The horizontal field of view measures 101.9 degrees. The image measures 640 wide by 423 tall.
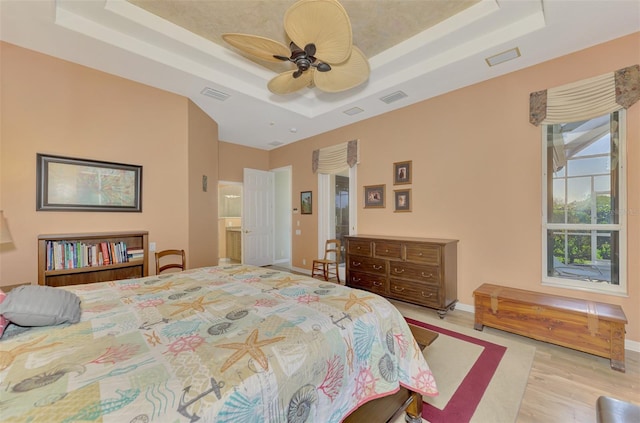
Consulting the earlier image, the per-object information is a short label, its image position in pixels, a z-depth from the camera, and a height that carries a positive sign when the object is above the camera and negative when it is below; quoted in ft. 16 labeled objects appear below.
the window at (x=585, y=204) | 8.39 +0.21
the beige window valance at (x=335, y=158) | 15.26 +3.37
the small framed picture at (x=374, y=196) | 14.08 +0.84
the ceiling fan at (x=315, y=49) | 5.73 +4.32
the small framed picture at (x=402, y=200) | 13.03 +0.58
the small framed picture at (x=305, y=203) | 18.28 +0.62
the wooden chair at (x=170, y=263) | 10.41 -2.01
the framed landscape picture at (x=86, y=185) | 8.82 +1.02
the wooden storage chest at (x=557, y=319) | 7.14 -3.36
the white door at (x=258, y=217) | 19.47 -0.43
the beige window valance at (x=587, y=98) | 7.96 +3.75
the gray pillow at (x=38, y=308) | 3.98 -1.52
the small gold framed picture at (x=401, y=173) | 13.03 +1.97
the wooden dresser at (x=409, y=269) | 10.36 -2.53
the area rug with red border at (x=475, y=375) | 5.64 -4.35
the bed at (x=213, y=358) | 2.59 -1.84
